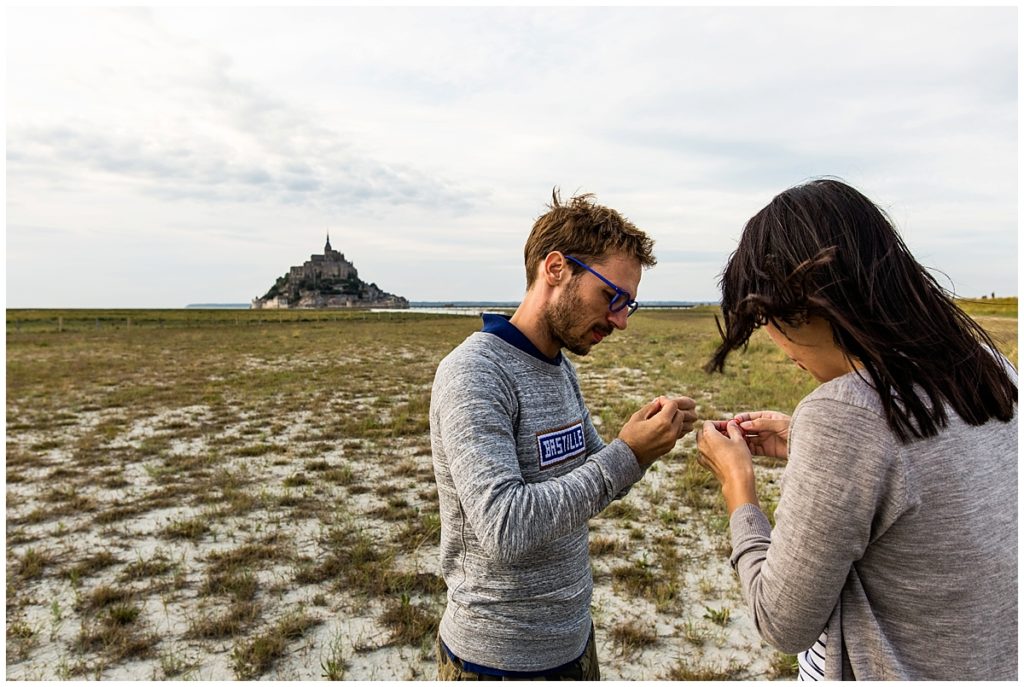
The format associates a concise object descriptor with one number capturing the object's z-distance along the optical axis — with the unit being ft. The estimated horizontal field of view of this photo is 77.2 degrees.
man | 5.10
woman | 3.48
